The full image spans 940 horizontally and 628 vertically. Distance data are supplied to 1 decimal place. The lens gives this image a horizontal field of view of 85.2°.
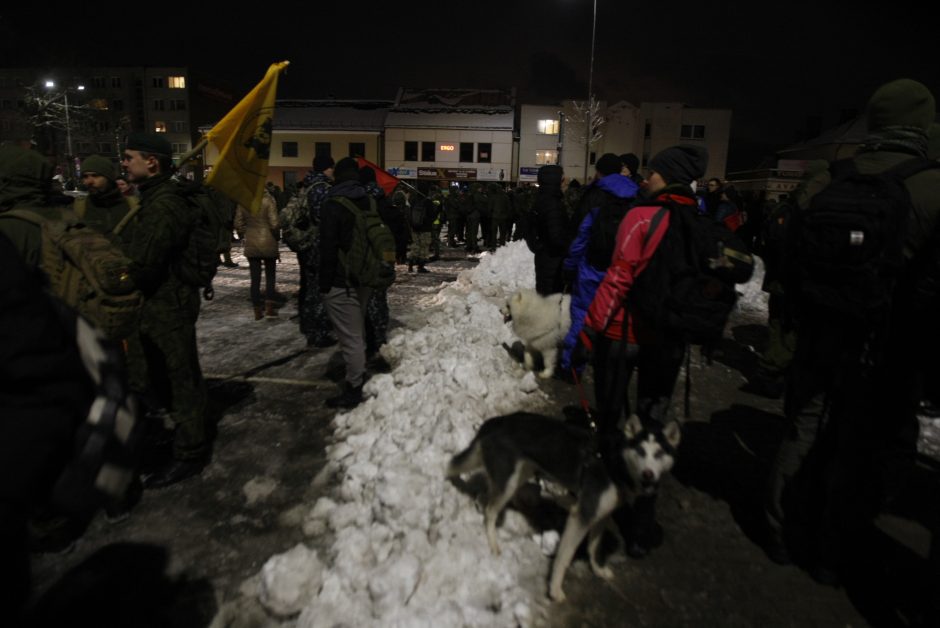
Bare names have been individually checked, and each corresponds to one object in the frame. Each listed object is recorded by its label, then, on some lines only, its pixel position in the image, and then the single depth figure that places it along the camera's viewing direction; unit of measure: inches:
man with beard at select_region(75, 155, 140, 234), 174.7
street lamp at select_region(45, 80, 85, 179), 1764.3
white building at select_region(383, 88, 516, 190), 1850.4
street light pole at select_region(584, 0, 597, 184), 1185.1
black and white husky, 108.0
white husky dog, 240.2
